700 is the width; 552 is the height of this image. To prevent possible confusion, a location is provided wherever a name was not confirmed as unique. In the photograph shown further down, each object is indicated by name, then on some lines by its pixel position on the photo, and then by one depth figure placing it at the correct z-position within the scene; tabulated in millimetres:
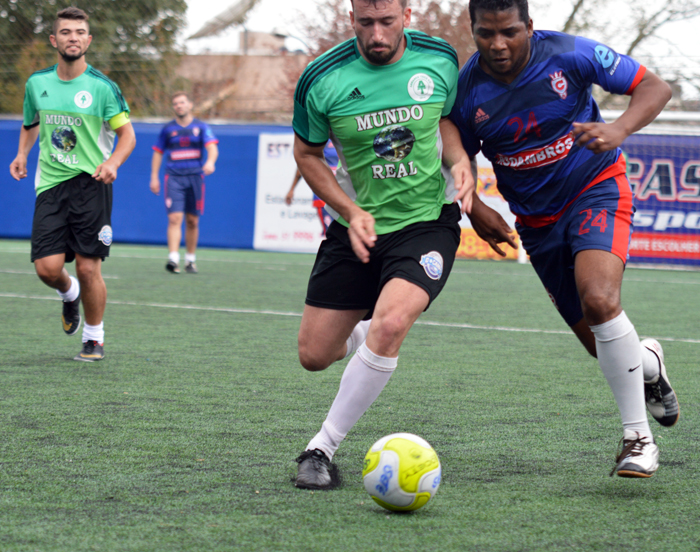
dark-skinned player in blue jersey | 6535
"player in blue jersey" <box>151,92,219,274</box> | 24094
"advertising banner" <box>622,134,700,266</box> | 29766
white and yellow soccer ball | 5465
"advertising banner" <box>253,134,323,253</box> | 33000
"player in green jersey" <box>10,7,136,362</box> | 11180
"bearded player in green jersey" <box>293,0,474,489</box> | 6441
